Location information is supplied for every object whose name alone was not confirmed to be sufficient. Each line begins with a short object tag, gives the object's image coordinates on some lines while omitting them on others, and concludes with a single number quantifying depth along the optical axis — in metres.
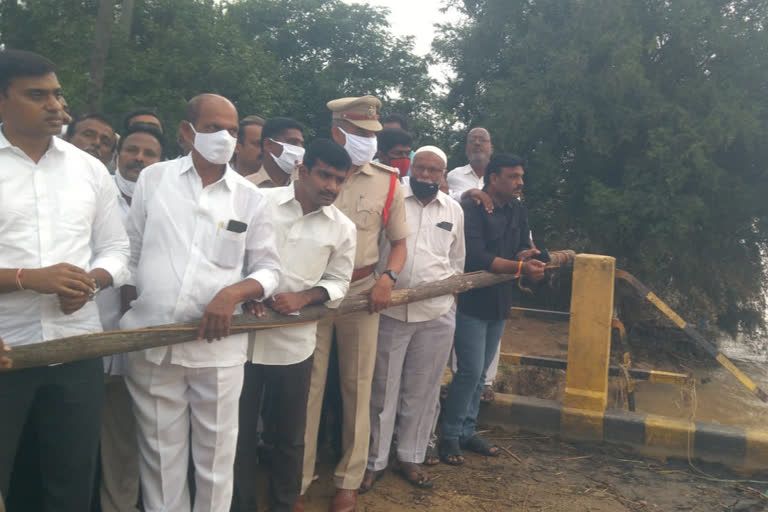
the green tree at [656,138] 10.13
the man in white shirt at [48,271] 2.10
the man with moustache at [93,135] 3.40
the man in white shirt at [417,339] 3.67
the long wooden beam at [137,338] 2.05
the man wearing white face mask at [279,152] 3.57
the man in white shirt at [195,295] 2.46
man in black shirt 4.07
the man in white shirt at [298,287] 2.92
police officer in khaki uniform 3.32
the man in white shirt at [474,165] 5.66
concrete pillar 4.59
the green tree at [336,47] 20.50
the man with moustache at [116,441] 2.77
